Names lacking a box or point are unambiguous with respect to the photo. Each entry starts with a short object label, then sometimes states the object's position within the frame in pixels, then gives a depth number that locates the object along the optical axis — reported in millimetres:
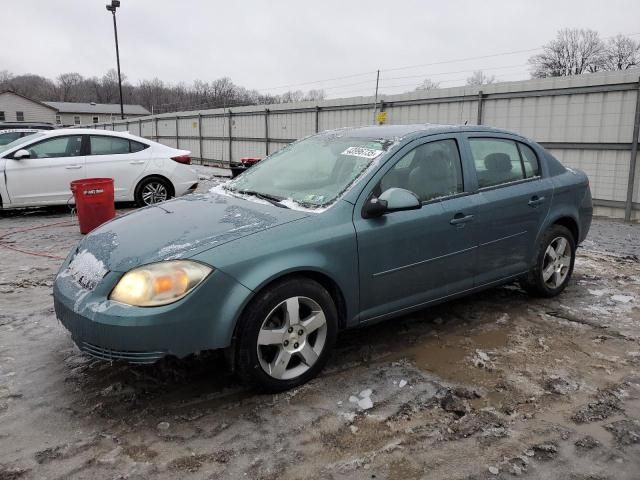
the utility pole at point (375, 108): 13074
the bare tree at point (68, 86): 100581
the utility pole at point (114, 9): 27378
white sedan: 8828
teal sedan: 2826
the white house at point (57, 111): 62938
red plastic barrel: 7207
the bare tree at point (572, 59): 58469
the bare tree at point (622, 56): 52875
